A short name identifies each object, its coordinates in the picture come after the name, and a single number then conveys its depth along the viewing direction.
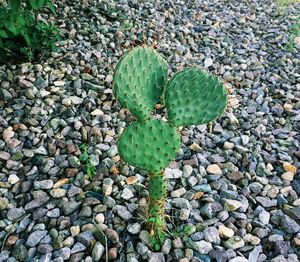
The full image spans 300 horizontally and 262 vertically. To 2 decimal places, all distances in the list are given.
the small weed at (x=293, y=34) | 3.25
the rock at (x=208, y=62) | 2.99
